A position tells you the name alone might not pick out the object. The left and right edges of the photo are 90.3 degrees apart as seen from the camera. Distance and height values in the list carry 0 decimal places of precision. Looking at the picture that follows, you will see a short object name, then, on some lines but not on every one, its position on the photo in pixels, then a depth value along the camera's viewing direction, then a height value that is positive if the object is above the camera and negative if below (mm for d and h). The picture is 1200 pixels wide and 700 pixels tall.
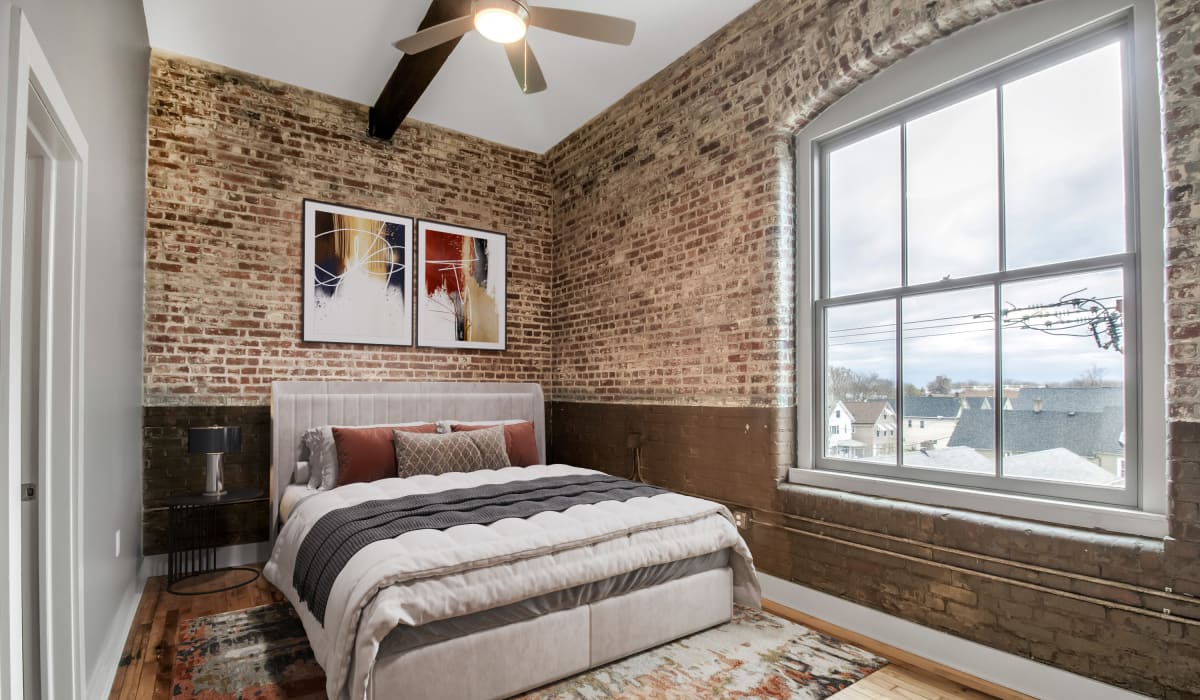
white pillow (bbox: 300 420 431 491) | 4141 -752
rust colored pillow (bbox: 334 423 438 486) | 4094 -721
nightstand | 3922 -1278
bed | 2316 -1055
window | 2564 +449
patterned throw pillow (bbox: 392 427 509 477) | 4199 -736
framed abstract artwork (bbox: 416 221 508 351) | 5332 +594
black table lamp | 3916 -627
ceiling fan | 2738 +1602
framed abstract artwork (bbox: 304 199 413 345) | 4828 +632
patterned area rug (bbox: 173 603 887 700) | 2633 -1503
